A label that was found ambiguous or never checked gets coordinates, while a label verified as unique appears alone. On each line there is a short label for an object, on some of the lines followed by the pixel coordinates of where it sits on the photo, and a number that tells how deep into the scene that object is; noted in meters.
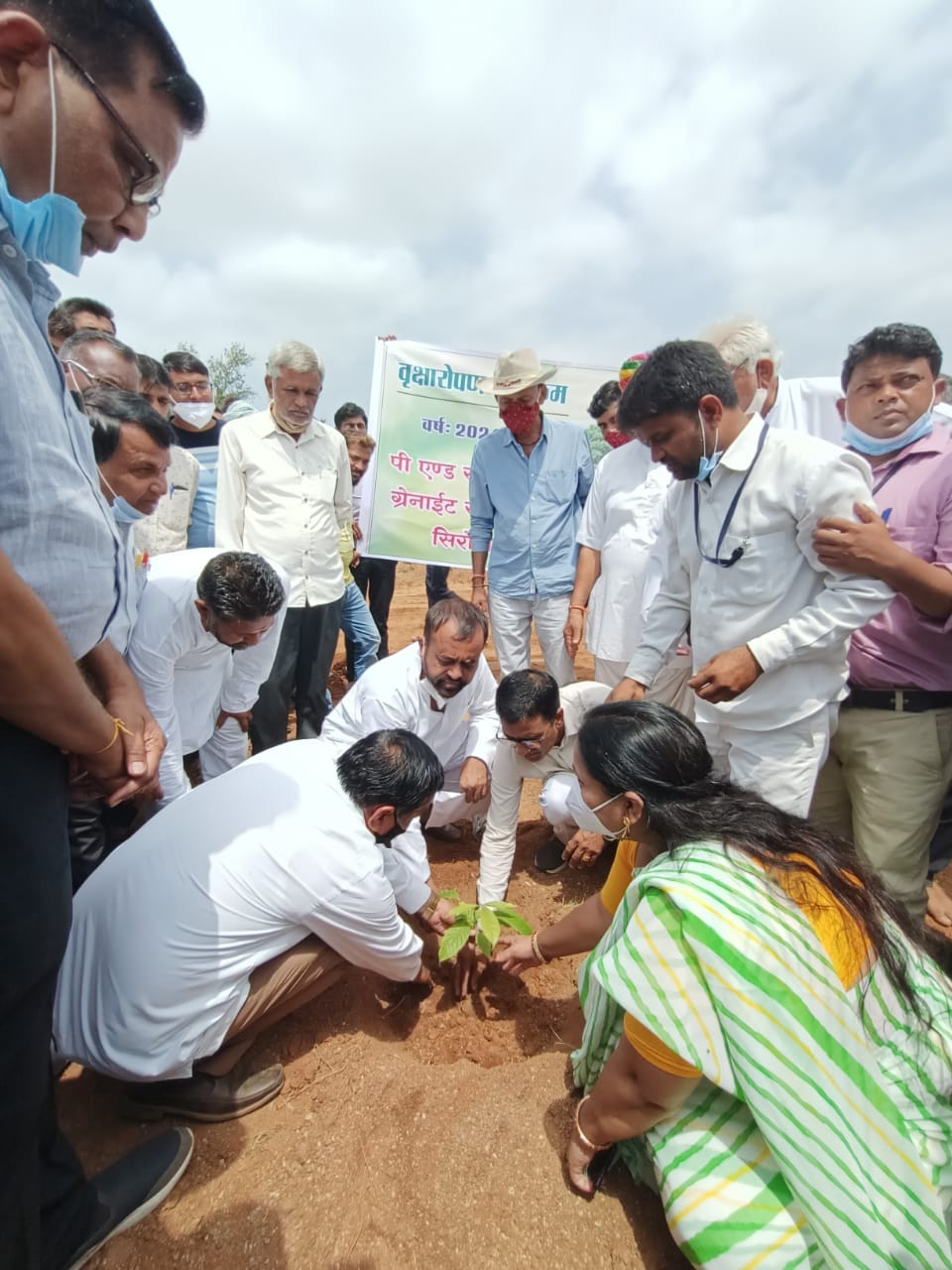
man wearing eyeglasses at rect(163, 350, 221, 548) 4.17
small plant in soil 2.28
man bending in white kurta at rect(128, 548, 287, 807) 2.62
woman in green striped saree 1.25
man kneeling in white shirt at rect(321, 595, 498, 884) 3.01
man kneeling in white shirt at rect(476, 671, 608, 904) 2.90
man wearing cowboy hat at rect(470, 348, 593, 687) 3.97
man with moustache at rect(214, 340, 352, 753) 3.66
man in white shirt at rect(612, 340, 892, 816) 1.98
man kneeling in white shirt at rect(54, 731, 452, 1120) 1.80
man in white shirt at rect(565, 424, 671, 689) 3.53
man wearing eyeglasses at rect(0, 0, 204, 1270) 0.89
